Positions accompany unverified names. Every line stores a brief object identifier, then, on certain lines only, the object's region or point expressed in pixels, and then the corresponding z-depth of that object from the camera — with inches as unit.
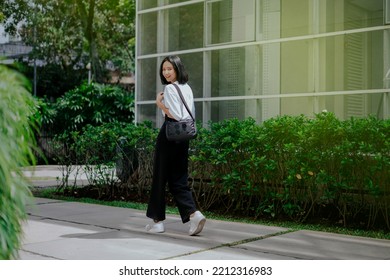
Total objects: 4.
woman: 229.0
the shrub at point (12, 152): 114.3
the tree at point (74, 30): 913.5
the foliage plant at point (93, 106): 762.8
